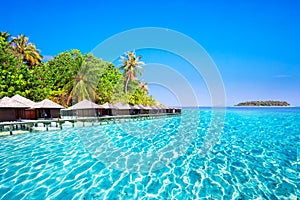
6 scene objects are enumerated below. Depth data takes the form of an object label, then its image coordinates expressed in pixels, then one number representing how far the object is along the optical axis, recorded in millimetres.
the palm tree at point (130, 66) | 35844
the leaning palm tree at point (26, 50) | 28469
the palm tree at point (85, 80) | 27406
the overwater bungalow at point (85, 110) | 22484
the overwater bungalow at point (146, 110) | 30406
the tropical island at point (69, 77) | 22495
